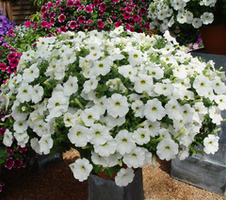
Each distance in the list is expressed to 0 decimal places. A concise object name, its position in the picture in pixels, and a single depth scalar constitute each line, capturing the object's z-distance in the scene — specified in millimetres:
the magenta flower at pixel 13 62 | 2711
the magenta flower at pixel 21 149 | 2217
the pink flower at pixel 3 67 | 2730
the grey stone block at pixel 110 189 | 1495
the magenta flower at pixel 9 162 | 2185
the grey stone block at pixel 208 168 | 2383
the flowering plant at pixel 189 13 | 2152
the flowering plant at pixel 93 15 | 2928
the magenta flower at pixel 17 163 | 2250
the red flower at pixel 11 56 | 2706
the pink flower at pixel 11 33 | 3202
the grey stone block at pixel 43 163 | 2809
